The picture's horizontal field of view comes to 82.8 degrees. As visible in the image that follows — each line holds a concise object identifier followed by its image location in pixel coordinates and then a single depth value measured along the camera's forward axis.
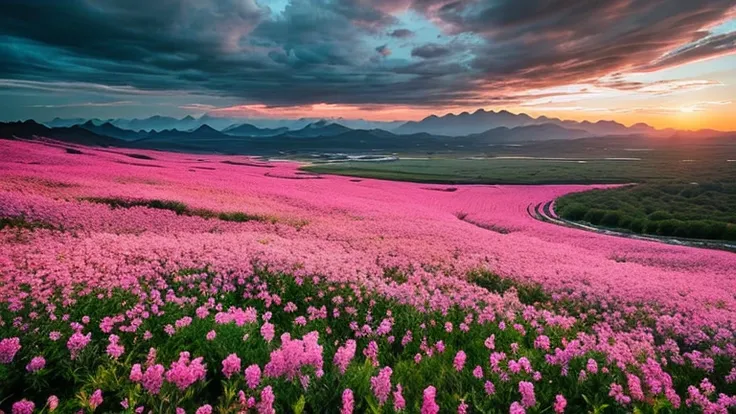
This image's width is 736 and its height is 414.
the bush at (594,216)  39.59
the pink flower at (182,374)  3.87
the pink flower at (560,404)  4.05
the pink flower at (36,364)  4.02
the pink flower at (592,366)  4.98
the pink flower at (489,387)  4.50
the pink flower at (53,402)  3.66
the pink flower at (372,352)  5.37
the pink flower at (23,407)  3.58
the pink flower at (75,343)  4.45
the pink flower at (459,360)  4.92
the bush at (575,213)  41.25
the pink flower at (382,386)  4.11
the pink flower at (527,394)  4.25
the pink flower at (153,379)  3.86
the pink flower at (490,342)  5.50
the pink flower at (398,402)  3.99
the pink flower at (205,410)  3.56
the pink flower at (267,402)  3.69
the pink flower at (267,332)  5.02
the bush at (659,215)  39.56
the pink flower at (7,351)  4.12
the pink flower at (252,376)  3.94
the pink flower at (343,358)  4.59
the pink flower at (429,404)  3.69
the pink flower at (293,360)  4.32
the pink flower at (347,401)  3.76
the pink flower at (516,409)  3.87
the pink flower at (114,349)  4.45
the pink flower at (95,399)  3.67
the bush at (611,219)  38.53
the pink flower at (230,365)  4.18
